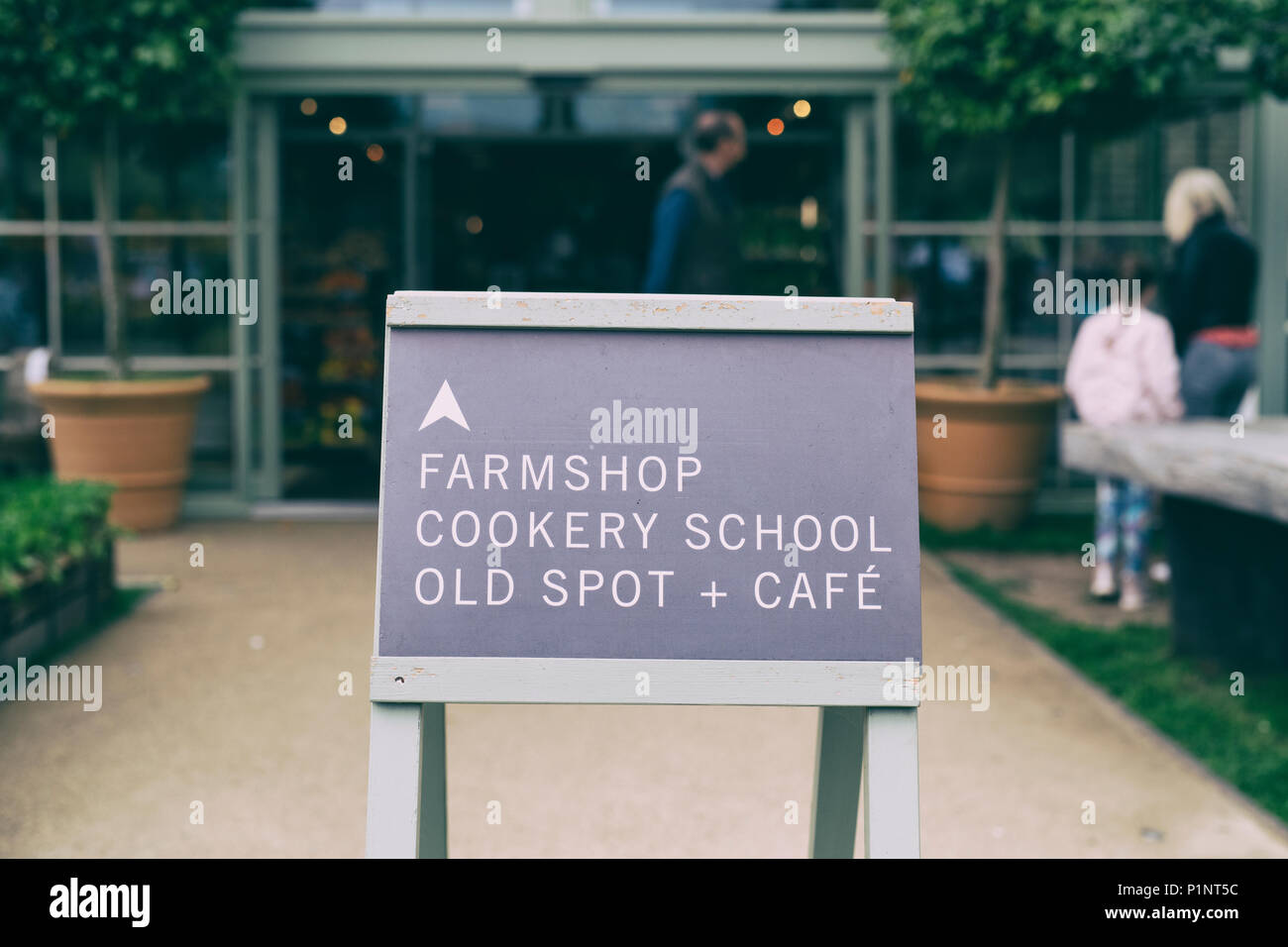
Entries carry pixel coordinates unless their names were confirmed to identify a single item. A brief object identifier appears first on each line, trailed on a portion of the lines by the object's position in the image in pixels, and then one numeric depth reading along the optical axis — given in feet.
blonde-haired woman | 20.70
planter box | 16.44
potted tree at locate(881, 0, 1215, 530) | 22.41
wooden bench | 15.80
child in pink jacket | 20.65
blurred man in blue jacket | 16.51
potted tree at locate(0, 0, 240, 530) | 23.66
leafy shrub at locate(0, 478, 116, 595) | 16.55
